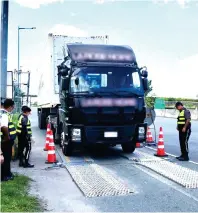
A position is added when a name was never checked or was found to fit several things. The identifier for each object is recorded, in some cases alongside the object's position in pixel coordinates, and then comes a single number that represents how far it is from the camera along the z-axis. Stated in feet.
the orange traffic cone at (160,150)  31.39
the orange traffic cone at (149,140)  39.92
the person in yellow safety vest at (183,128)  29.25
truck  29.07
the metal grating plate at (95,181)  19.39
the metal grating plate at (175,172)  21.27
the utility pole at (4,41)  29.32
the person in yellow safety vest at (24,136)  26.72
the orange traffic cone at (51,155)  28.60
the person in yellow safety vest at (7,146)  21.27
